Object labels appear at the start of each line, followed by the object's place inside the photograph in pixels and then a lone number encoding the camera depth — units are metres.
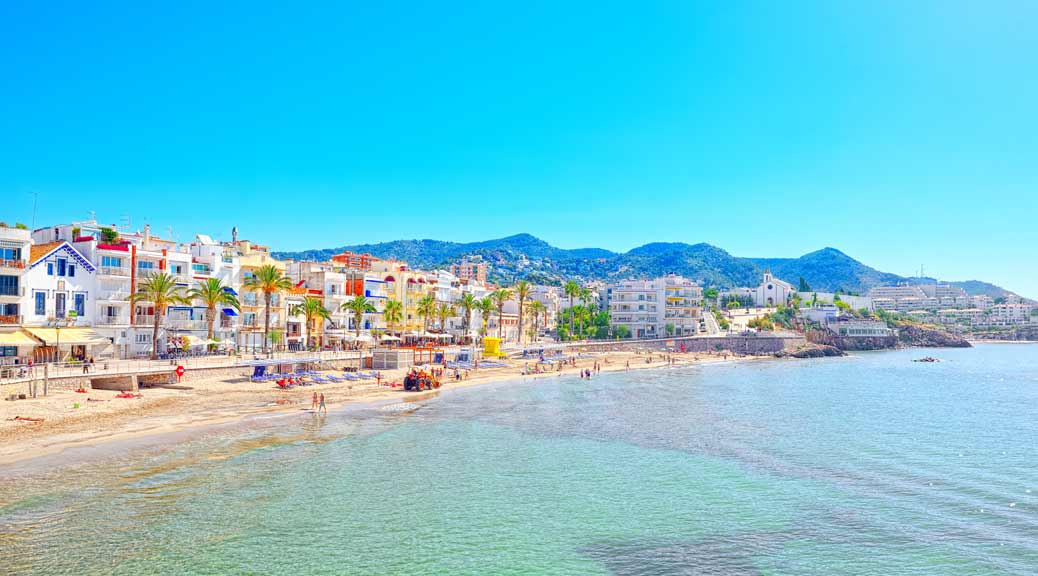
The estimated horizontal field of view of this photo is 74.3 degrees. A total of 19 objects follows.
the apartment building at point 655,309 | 139.12
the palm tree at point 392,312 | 87.50
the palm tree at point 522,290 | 114.22
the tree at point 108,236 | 60.59
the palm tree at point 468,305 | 102.44
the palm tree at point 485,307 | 106.38
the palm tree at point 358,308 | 79.17
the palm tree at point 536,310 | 134.69
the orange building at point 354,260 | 98.33
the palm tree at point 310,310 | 73.12
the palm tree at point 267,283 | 64.31
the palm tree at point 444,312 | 97.94
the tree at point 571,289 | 125.43
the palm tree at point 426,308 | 94.50
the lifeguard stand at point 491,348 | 90.25
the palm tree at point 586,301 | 132.62
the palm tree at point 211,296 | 61.31
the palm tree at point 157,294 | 55.16
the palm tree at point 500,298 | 118.81
